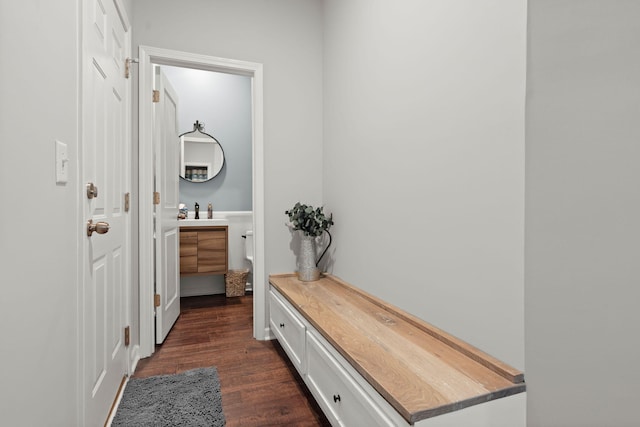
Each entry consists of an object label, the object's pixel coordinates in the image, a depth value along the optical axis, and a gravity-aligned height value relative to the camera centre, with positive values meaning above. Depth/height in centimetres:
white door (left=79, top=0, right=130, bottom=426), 127 +3
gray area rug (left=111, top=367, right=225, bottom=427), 159 -100
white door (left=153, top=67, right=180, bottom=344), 241 +2
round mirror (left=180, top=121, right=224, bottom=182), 401 +67
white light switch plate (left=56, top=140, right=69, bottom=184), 99 +14
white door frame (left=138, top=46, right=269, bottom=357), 225 +35
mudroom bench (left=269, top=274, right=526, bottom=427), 98 -54
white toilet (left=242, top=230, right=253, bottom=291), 385 -39
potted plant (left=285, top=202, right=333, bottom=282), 244 -15
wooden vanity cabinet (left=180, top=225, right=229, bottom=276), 347 -42
